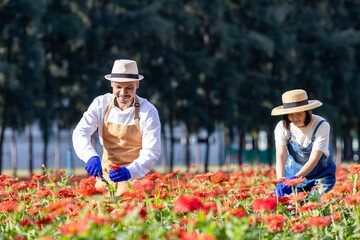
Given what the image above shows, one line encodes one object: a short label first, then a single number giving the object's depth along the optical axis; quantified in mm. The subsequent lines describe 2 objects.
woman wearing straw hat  9031
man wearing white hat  8312
